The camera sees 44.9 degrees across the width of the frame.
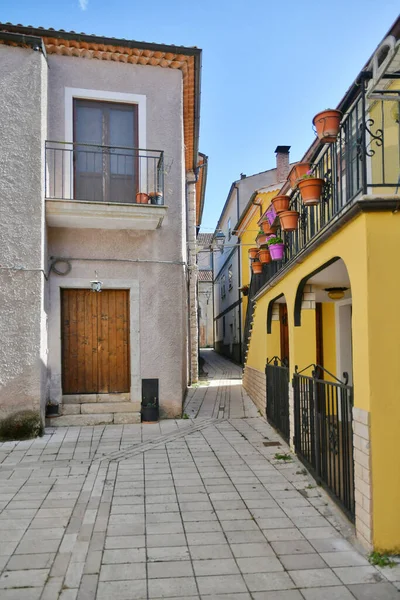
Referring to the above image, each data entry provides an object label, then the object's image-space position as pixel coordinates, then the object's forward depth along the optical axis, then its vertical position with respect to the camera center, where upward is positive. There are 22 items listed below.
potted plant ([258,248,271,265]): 10.03 +1.33
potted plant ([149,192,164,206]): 9.58 +2.46
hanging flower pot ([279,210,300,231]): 7.18 +1.50
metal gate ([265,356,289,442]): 7.64 -1.29
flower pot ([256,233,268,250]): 9.75 +1.66
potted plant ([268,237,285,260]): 8.52 +1.27
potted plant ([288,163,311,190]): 6.11 +1.91
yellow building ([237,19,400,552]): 3.89 -0.07
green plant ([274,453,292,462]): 6.77 -1.94
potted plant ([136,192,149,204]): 9.67 +2.46
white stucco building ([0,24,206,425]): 8.98 +2.18
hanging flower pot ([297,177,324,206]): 5.60 +1.52
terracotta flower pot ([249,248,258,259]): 10.89 +1.54
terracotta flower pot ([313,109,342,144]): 5.09 +2.08
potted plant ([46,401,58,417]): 9.27 -1.67
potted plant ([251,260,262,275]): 11.20 +1.24
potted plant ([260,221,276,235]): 9.40 +1.80
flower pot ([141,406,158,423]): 9.48 -1.81
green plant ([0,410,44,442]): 8.28 -1.77
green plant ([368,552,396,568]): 3.72 -1.88
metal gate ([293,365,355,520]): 4.51 -1.26
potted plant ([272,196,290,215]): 7.59 +1.84
